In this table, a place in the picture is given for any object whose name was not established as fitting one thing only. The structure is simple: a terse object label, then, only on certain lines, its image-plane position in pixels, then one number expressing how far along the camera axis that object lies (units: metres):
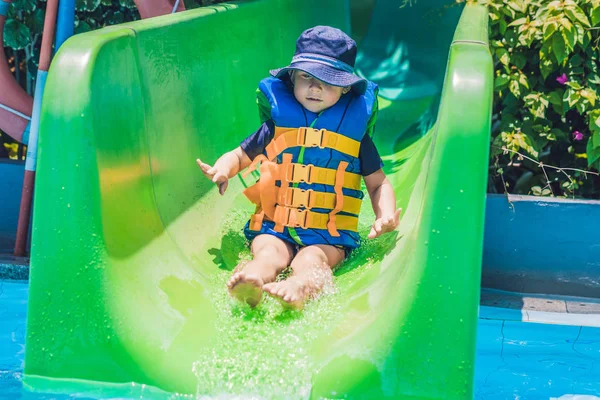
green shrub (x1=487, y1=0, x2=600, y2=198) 3.63
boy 2.72
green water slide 2.04
